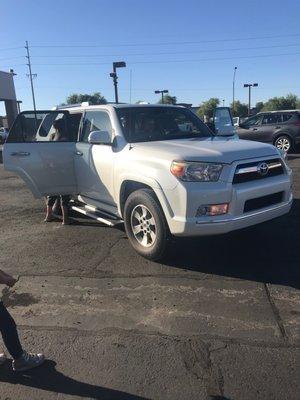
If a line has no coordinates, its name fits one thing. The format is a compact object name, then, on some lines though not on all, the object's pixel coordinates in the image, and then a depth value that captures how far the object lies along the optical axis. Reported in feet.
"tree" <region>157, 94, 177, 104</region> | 228.84
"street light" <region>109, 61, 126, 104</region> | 52.95
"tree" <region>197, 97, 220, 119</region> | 286.38
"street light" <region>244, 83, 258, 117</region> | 188.12
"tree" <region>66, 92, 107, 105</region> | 262.51
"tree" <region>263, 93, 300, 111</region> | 275.49
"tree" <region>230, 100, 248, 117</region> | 292.40
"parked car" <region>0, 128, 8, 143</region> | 135.64
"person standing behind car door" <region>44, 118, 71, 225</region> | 24.06
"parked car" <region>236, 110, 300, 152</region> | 54.95
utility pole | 242.21
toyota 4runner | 16.10
